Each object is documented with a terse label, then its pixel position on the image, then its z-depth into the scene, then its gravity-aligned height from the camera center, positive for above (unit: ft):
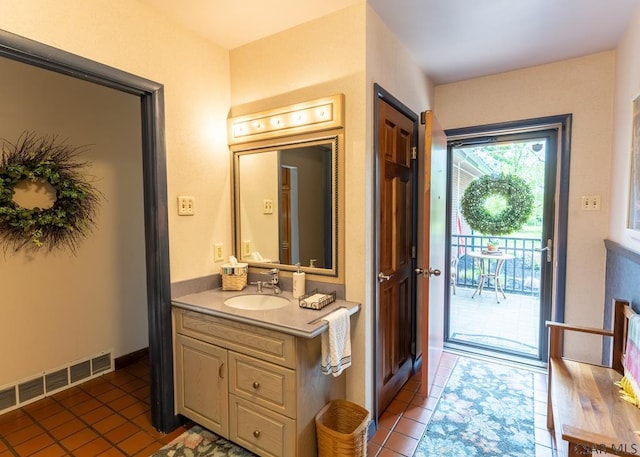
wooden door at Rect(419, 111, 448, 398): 7.04 -0.70
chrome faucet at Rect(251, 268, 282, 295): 6.82 -1.43
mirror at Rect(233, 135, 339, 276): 6.36 +0.19
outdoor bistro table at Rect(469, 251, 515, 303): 15.26 -2.65
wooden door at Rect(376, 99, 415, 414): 6.72 -0.85
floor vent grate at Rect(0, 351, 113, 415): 7.09 -3.82
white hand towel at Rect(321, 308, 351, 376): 5.11 -2.01
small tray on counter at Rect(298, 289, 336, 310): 5.67 -1.50
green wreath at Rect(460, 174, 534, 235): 13.29 +0.40
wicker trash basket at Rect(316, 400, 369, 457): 5.08 -3.47
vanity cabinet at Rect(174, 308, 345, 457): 5.01 -2.78
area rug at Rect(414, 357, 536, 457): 5.98 -4.16
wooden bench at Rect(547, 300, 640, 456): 3.83 -2.68
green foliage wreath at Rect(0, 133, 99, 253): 6.83 +0.38
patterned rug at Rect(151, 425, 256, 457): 5.82 -4.14
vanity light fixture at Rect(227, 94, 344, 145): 6.01 +1.82
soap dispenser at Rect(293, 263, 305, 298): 6.40 -1.35
